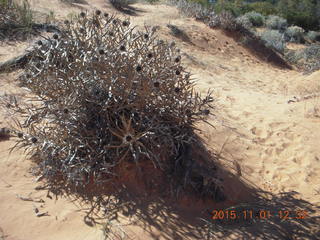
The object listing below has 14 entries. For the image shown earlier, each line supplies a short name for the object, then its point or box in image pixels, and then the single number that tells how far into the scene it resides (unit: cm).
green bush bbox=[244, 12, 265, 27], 1505
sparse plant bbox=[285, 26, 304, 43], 1474
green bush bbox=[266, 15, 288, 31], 1506
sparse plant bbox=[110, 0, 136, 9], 1224
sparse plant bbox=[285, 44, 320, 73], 1172
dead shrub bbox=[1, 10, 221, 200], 291
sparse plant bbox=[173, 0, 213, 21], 1223
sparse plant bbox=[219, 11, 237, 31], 1187
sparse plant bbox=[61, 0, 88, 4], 1040
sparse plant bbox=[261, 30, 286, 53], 1238
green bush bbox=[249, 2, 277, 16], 1803
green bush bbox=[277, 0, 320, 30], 1743
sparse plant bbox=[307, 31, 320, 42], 1559
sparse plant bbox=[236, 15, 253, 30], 1231
